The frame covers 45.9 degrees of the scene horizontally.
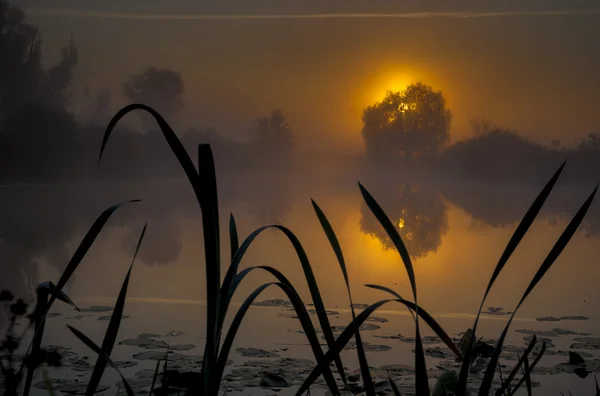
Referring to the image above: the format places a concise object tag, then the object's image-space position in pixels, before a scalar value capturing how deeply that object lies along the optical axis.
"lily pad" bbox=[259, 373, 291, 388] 2.65
